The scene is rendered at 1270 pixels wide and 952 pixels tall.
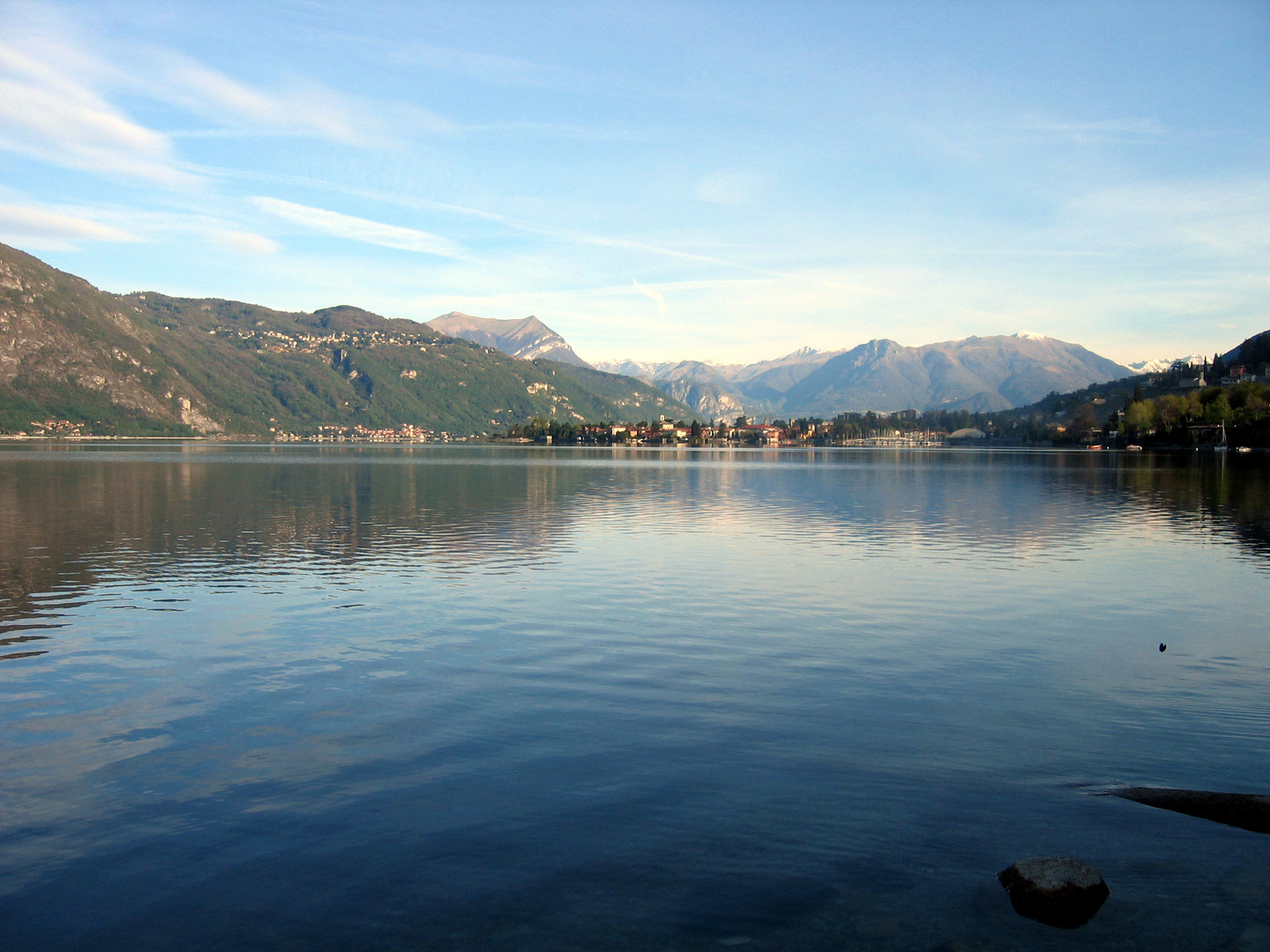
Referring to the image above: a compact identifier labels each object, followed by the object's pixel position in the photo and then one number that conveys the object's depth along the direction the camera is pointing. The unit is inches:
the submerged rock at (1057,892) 382.3
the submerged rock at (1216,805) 470.6
